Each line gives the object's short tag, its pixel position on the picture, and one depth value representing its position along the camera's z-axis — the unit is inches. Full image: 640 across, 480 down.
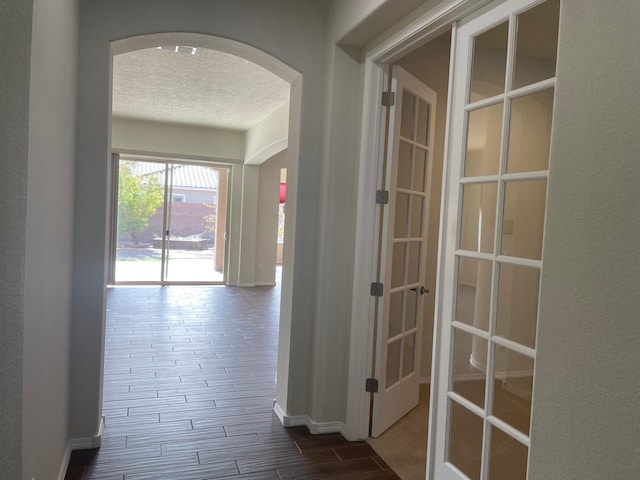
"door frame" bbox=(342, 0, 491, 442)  120.3
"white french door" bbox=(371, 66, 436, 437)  125.0
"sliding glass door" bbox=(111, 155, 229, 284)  367.9
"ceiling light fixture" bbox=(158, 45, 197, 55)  183.7
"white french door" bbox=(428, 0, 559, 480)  74.8
